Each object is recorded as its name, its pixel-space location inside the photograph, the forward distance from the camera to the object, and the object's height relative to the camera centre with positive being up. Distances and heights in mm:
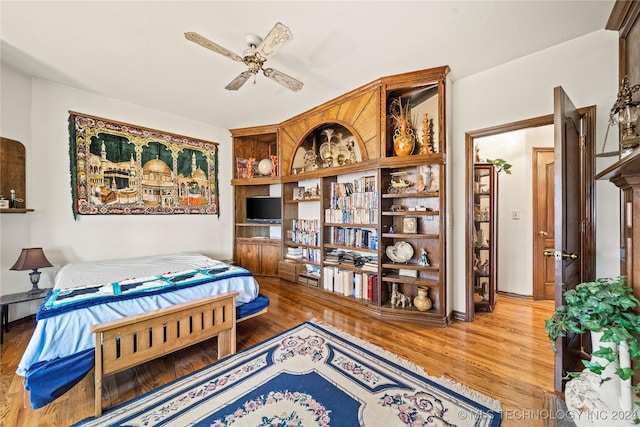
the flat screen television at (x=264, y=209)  4254 +71
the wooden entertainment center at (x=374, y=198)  2613 +186
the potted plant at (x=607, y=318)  1030 -510
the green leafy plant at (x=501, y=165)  3090 +614
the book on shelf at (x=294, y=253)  3930 -666
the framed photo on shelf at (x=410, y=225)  2746 -150
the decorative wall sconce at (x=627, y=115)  1451 +606
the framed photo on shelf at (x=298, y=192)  4020 +350
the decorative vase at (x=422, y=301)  2607 -982
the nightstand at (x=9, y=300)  2277 -827
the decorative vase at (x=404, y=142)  2670 +795
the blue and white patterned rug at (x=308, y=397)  1384 -1196
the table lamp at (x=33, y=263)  2371 -488
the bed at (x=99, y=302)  1413 -668
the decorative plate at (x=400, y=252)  2766 -464
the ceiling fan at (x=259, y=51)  1688 +1271
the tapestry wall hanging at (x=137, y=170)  3066 +653
